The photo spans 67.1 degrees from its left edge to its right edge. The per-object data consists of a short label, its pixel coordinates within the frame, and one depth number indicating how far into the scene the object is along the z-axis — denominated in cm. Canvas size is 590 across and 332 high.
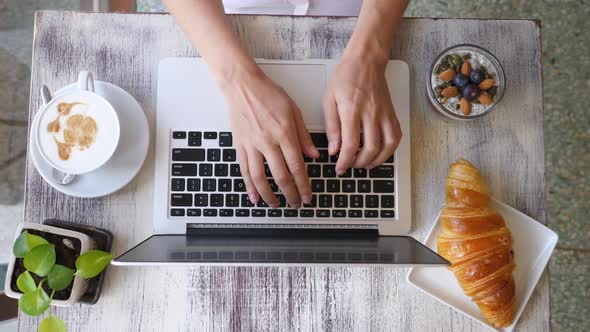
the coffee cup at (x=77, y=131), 64
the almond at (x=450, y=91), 69
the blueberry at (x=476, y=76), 68
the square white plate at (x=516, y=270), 70
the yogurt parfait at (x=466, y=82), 69
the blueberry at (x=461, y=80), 69
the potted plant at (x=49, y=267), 60
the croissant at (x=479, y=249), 67
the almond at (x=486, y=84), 69
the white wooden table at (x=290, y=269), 72
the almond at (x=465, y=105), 69
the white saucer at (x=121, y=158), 70
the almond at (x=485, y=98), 69
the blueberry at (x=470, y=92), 69
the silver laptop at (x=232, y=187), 69
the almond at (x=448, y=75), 69
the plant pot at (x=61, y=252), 63
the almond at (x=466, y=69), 69
